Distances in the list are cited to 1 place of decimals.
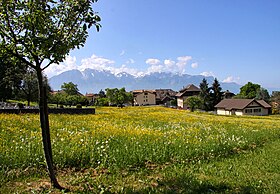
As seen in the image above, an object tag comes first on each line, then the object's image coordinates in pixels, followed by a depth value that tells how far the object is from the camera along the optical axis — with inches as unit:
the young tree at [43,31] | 228.7
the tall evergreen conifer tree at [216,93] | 4086.1
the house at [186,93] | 5333.7
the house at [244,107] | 3265.3
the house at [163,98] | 6669.3
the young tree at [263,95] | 4494.1
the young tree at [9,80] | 2266.2
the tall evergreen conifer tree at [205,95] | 4025.6
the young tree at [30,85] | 2247.7
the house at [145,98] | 6574.8
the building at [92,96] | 6859.3
